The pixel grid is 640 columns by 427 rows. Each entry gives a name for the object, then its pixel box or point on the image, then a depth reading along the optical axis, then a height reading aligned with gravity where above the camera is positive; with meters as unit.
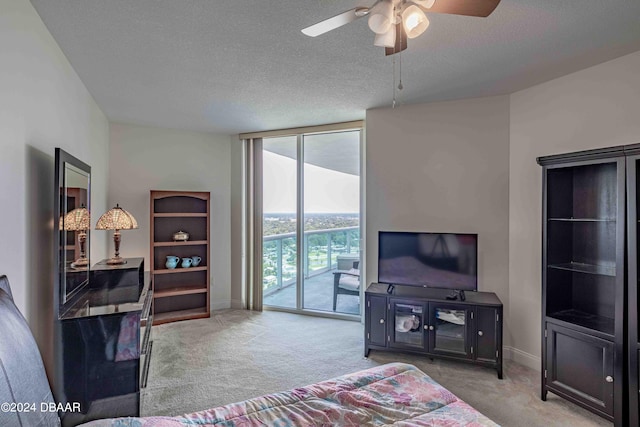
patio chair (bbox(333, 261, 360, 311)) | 4.52 -0.93
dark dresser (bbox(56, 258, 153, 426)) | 2.06 -0.91
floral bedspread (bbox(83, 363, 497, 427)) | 1.33 -0.82
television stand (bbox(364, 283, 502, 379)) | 3.02 -1.05
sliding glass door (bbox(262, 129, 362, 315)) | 4.55 -0.13
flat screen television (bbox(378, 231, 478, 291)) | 3.29 -0.47
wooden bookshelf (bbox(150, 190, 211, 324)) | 4.53 -0.57
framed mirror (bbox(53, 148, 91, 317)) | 2.04 -0.09
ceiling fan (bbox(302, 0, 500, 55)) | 1.50 +0.92
